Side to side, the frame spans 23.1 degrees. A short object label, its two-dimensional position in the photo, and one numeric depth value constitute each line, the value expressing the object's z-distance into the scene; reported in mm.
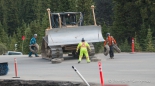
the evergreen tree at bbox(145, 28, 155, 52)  38056
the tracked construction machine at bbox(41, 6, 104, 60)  25797
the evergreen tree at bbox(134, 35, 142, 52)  37875
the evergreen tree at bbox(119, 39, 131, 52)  39094
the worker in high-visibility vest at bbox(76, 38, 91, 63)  23567
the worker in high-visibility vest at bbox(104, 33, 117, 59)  26069
